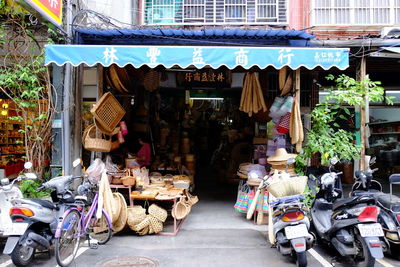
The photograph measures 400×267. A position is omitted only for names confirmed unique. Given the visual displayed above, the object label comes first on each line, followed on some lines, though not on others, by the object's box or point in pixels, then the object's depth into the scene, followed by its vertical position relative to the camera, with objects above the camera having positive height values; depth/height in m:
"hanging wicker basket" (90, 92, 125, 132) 7.93 +0.57
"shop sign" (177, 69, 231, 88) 10.05 +1.67
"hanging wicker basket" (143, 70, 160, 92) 10.11 +1.62
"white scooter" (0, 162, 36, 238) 5.87 -1.04
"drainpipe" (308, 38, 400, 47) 8.04 +2.18
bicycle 5.40 -1.54
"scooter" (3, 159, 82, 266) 5.26 -1.34
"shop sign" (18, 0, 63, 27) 6.70 +2.60
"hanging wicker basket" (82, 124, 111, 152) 7.84 -0.11
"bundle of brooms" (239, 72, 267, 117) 9.10 +1.06
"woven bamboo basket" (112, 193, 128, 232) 7.02 -1.67
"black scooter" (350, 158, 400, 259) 5.65 -1.26
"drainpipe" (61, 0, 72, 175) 8.49 +0.57
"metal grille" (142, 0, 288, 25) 10.11 +3.62
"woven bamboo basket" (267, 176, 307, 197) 5.33 -0.76
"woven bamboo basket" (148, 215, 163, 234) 7.12 -1.80
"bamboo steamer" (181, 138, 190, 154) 13.27 -0.37
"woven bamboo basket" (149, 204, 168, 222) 7.20 -1.57
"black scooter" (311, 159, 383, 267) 4.89 -1.37
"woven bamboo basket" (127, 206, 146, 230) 6.99 -1.60
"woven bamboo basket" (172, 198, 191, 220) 7.39 -1.58
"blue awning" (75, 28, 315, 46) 8.16 +2.38
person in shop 10.20 -0.53
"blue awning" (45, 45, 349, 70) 7.11 +1.63
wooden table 7.21 -1.96
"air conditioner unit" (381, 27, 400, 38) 8.36 +2.48
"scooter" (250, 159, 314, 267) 5.10 -1.37
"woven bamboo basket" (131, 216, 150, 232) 6.98 -1.77
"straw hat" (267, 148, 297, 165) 7.72 -0.44
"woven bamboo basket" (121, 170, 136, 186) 7.89 -1.00
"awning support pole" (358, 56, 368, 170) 7.94 +0.30
